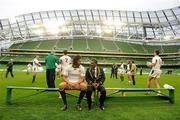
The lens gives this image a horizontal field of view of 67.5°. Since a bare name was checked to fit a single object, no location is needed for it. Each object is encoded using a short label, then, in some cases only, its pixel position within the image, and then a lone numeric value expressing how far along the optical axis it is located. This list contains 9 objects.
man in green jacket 5.81
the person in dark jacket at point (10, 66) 11.97
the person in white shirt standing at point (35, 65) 9.64
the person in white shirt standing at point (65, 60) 5.35
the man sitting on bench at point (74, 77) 4.20
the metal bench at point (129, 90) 4.34
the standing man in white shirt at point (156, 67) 5.71
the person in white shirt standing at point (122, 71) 11.77
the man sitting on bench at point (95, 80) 4.17
